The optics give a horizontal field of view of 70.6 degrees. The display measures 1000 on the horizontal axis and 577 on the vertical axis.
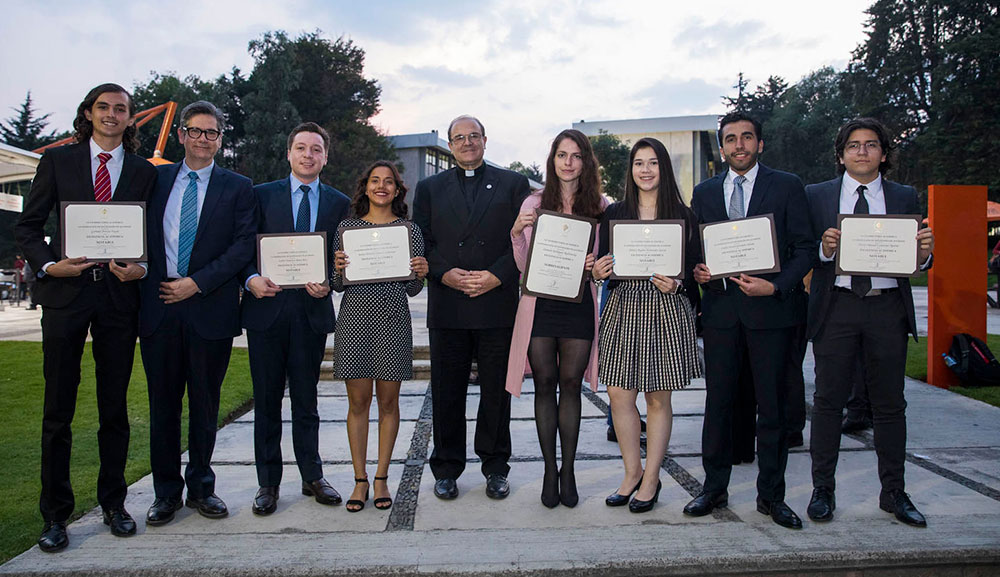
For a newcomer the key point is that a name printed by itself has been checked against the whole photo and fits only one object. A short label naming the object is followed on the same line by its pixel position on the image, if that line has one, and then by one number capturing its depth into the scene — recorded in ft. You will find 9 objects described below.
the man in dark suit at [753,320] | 11.75
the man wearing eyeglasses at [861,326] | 11.73
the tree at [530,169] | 308.81
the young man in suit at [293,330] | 12.38
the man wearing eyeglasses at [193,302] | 11.70
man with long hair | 10.83
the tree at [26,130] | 170.09
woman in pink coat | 12.39
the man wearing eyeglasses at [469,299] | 13.20
